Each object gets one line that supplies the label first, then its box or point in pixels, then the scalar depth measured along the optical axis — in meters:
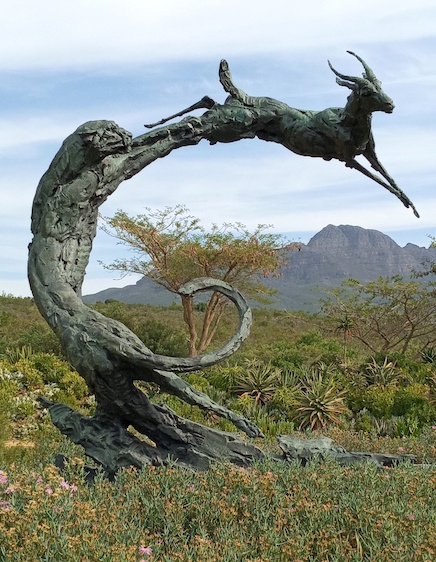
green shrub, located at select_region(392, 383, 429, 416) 10.12
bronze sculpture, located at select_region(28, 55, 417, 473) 3.94
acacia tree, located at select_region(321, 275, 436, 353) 18.03
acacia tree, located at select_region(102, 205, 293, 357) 20.19
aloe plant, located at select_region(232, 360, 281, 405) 11.17
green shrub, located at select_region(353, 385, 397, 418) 10.32
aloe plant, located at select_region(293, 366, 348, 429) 9.80
